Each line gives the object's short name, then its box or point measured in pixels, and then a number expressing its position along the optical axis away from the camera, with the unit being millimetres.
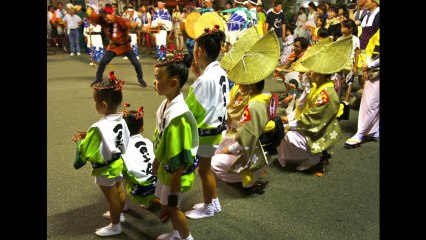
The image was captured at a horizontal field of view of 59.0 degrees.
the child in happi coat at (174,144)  2295
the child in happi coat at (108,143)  2486
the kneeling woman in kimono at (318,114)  3668
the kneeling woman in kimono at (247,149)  3197
